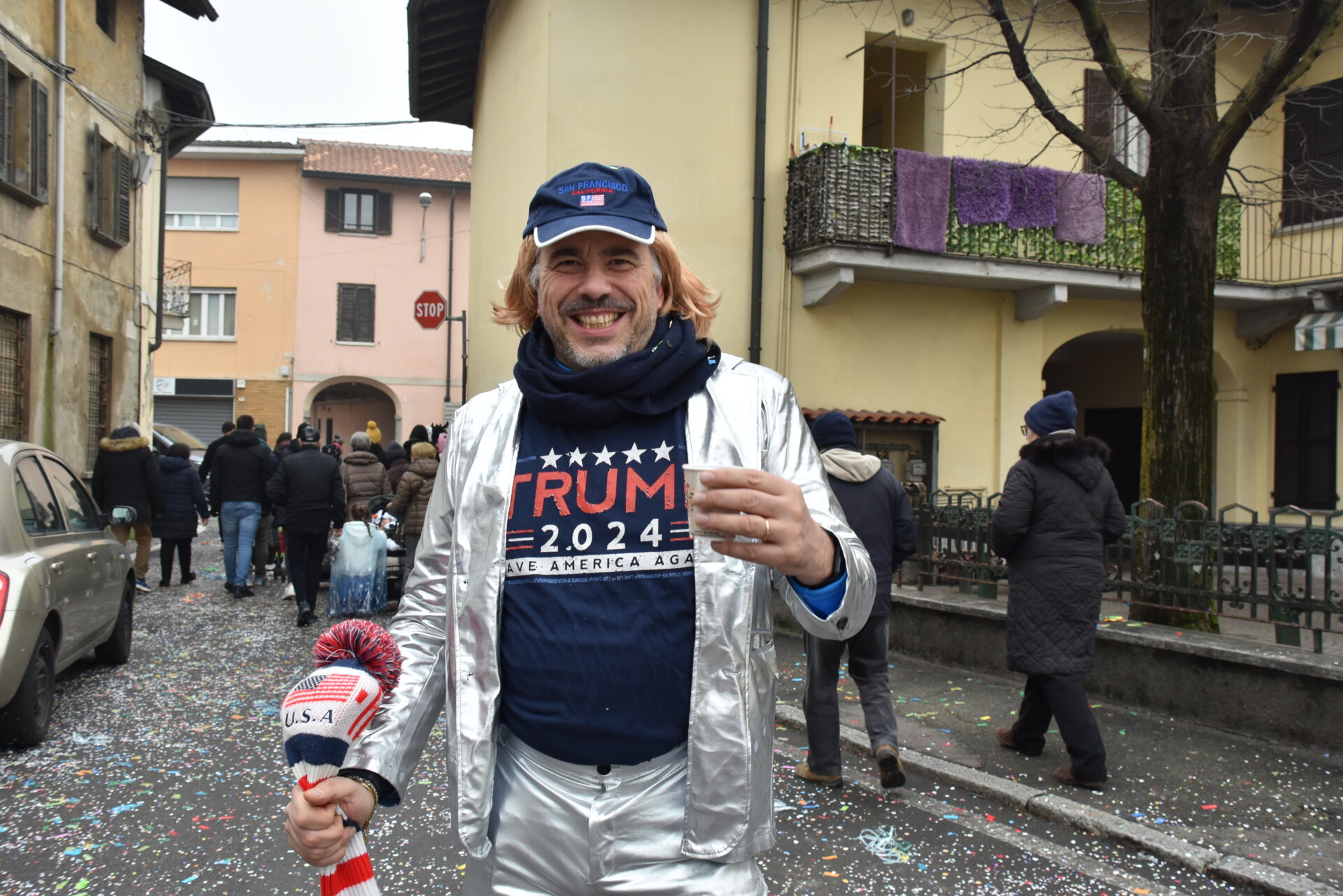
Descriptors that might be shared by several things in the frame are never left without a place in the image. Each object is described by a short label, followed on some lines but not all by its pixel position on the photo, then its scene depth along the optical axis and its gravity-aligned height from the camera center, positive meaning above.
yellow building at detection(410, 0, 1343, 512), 12.66 +3.05
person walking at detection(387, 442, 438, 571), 9.83 -0.47
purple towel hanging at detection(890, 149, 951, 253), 12.73 +3.26
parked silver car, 5.55 -0.94
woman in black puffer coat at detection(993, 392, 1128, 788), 5.14 -0.53
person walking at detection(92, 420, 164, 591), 11.32 -0.44
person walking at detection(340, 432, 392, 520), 11.50 -0.41
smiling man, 1.76 -0.30
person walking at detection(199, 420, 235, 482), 12.25 -0.26
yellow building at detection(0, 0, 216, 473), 13.49 +3.28
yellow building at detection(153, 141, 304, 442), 30.91 +4.79
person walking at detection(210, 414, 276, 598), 11.55 -0.66
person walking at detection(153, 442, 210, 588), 12.12 -0.78
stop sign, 21.47 +2.91
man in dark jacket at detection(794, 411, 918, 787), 5.22 -0.95
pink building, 31.36 +5.23
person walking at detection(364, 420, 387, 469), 14.74 -0.04
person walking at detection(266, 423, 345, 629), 9.85 -0.68
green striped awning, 13.36 +1.80
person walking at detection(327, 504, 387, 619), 10.09 -1.34
